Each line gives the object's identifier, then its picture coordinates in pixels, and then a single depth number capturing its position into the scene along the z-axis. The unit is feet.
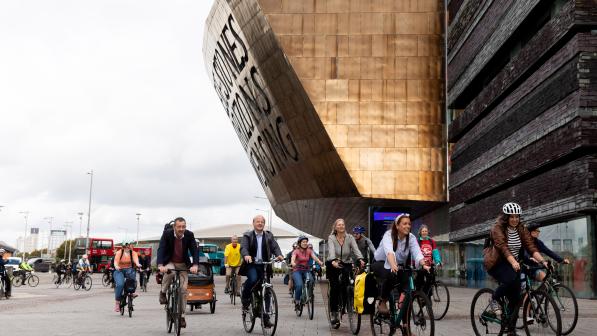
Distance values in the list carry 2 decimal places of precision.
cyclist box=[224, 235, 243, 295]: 66.95
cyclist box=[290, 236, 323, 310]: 45.68
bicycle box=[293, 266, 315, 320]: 46.59
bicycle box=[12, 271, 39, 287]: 127.95
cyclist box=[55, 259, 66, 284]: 126.45
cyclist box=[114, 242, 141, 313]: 50.79
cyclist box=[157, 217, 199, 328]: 36.27
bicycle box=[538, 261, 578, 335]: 29.89
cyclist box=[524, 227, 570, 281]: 30.06
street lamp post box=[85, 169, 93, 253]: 311.88
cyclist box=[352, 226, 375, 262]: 43.21
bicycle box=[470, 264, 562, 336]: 27.76
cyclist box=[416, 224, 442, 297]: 49.06
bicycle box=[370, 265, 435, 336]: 26.20
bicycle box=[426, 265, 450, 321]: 46.55
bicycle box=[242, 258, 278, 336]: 34.21
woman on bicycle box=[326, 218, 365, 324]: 38.81
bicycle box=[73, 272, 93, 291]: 110.93
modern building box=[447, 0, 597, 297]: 76.54
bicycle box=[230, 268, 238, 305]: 65.82
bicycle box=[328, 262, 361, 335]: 36.17
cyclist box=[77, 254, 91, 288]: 110.99
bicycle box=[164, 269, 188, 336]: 34.65
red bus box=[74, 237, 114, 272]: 216.74
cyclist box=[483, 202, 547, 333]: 29.04
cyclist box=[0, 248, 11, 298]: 80.79
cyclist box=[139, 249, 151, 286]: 100.07
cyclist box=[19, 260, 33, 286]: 129.55
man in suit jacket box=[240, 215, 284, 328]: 36.32
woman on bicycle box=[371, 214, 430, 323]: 28.76
